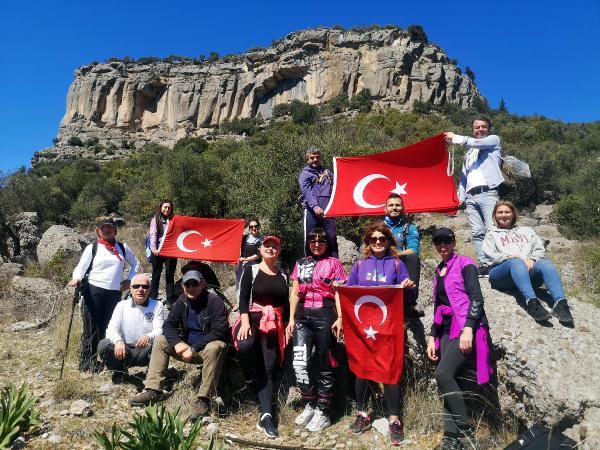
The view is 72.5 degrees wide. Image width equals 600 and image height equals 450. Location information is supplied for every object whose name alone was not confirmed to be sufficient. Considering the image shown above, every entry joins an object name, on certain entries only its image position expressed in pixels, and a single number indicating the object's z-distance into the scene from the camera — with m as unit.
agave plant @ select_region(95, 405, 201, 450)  3.14
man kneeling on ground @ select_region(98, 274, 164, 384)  4.93
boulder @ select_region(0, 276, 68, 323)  8.34
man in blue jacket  4.03
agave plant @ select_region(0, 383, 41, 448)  3.65
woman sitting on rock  3.72
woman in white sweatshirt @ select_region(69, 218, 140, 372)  5.33
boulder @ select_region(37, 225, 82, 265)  12.30
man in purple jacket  5.71
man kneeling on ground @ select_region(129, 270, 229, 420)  4.38
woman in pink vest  3.38
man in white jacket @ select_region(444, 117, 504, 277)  5.04
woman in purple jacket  3.82
